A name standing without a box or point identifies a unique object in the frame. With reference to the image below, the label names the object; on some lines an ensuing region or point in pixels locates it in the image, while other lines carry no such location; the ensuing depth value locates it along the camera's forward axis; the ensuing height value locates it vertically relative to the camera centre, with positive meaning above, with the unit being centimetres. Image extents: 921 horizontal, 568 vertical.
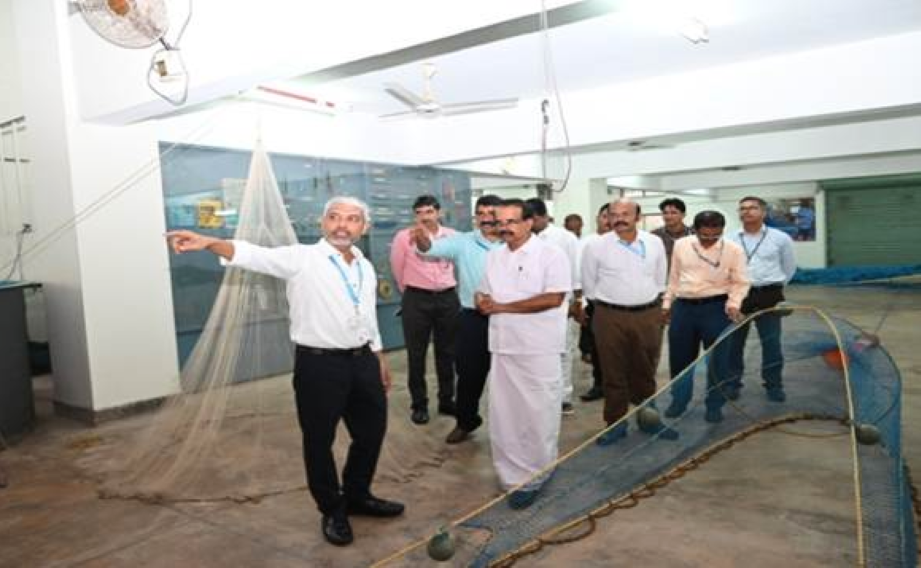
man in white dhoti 282 -50
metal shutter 1449 -19
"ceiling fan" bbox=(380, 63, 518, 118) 439 +94
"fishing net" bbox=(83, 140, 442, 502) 328 -85
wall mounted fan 297 +109
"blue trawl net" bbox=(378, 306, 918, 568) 232 -105
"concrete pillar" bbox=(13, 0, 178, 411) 441 +10
